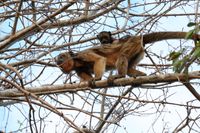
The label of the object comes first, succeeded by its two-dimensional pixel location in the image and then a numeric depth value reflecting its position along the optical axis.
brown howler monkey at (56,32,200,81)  14.88
